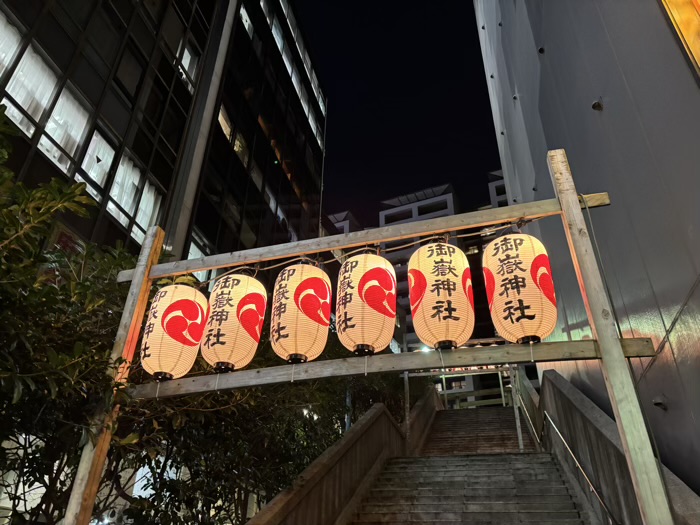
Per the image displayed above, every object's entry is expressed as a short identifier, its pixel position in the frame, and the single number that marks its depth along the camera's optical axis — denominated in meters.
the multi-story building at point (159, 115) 10.17
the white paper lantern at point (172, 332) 4.93
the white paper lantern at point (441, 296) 4.34
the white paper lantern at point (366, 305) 4.53
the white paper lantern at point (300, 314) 4.69
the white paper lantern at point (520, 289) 4.20
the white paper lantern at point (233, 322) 4.86
